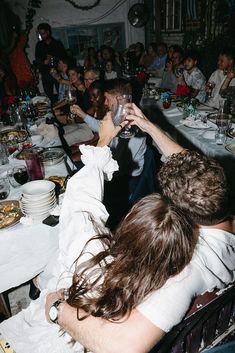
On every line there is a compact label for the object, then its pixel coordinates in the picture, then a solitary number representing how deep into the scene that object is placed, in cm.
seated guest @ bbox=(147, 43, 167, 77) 754
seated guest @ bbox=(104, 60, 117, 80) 680
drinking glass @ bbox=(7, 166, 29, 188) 200
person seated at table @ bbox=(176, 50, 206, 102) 477
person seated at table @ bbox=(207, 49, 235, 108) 396
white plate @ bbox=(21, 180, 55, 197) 178
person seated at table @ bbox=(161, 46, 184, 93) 566
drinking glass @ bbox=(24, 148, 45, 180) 203
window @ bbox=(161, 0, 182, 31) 814
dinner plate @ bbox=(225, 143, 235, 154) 244
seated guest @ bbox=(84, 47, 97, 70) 836
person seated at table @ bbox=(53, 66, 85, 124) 459
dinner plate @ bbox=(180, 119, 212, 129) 305
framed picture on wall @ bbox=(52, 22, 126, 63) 991
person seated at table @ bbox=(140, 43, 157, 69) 811
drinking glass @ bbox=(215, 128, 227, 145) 265
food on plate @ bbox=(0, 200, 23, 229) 161
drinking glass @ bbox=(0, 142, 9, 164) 241
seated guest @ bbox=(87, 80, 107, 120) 348
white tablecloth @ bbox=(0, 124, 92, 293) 159
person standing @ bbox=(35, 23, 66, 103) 739
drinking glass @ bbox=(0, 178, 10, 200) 185
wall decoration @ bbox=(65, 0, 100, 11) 946
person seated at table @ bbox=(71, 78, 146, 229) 253
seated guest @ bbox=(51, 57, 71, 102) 491
